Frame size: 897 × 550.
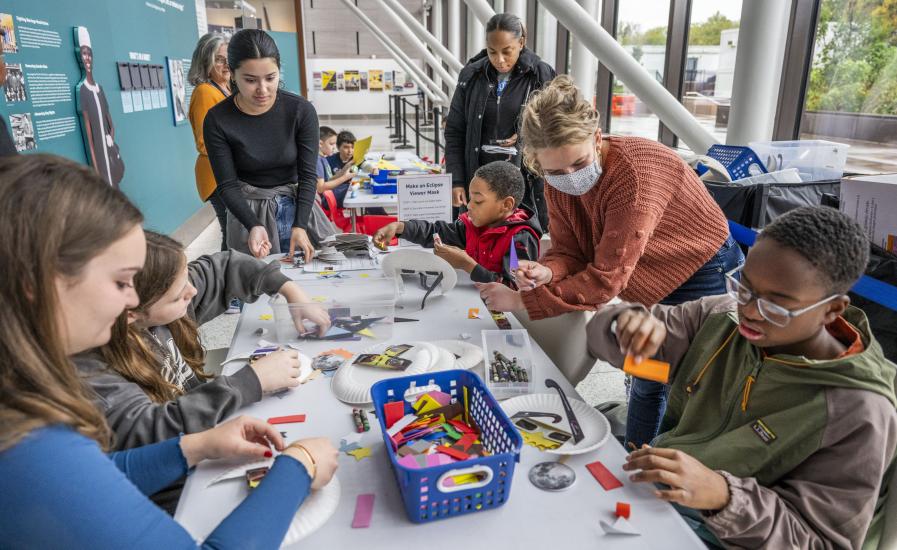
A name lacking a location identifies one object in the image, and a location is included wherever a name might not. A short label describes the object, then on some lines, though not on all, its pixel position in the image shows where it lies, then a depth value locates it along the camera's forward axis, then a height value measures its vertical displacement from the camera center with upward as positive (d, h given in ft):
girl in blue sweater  2.25 -1.03
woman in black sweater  7.62 -0.61
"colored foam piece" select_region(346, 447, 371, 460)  3.54 -2.00
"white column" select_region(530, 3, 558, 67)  23.07 +2.51
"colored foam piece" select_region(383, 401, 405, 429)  3.73 -1.85
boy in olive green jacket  3.02 -1.64
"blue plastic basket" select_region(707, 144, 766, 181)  7.47 -0.71
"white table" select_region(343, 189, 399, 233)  12.56 -1.98
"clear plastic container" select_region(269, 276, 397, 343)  5.21 -1.83
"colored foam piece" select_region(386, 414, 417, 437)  3.61 -1.89
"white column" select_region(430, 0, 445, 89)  41.75 +5.72
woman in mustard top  11.37 +0.36
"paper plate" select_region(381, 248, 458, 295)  6.21 -1.64
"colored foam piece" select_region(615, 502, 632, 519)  3.06 -2.01
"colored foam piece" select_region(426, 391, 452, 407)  3.86 -1.83
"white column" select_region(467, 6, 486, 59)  30.76 +3.34
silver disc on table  3.29 -2.01
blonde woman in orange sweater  4.90 -1.00
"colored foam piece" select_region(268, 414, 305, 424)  3.97 -2.02
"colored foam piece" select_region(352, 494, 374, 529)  3.01 -2.02
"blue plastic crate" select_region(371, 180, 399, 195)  13.48 -1.85
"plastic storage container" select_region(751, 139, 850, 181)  7.70 -0.68
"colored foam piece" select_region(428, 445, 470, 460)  3.34 -1.90
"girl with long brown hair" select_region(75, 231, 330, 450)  3.62 -1.77
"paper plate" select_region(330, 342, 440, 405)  4.18 -1.93
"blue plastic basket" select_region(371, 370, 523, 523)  2.89 -1.82
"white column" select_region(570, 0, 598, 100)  16.90 +0.99
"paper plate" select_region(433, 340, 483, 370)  4.65 -1.93
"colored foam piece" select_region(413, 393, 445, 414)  3.80 -1.84
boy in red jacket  7.09 -1.50
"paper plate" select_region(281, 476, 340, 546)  2.91 -1.99
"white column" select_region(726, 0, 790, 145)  7.48 +0.40
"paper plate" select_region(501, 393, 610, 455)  3.59 -1.97
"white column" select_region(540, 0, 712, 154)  8.01 +0.39
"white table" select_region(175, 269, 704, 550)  2.90 -2.03
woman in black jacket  10.28 +0.00
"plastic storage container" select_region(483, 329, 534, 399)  4.30 -1.91
